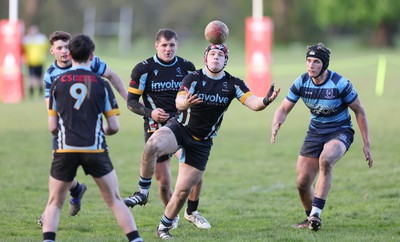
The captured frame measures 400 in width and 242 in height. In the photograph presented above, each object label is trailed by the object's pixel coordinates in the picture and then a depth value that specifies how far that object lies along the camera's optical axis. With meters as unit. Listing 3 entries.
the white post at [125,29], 131.87
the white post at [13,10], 52.27
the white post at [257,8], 52.66
